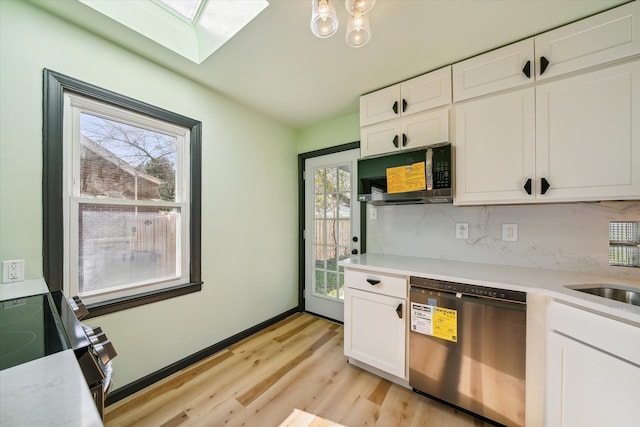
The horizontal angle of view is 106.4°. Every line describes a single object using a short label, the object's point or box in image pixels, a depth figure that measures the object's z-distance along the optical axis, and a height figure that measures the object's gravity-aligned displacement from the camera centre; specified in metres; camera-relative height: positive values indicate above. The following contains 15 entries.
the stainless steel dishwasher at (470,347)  1.36 -0.84
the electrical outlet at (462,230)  2.00 -0.14
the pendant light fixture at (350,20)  1.11 +0.94
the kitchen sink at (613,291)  1.32 -0.44
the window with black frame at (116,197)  1.43 +0.11
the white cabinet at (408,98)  1.84 +0.97
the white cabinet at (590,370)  0.98 -0.71
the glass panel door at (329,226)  2.75 -0.15
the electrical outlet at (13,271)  1.26 -0.31
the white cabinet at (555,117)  1.31 +0.60
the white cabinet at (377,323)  1.74 -0.86
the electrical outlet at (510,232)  1.81 -0.15
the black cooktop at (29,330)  0.57 -0.35
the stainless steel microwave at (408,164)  1.77 +0.30
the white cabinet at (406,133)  1.85 +0.67
